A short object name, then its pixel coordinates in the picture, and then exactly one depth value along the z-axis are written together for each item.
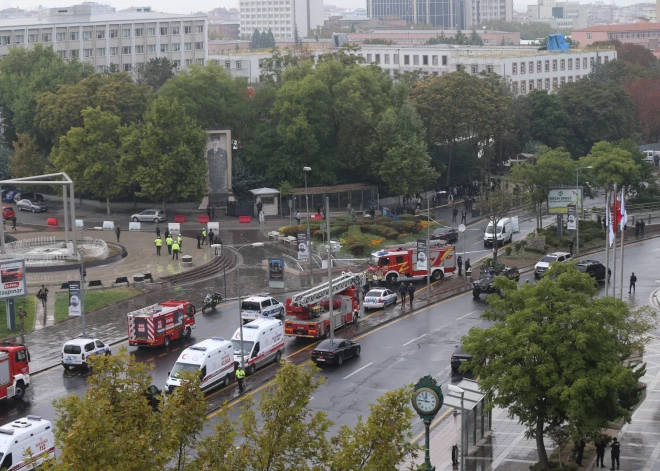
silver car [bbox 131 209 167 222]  95.88
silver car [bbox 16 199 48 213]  101.56
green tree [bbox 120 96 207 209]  94.94
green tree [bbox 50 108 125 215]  97.62
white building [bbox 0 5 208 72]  159.25
